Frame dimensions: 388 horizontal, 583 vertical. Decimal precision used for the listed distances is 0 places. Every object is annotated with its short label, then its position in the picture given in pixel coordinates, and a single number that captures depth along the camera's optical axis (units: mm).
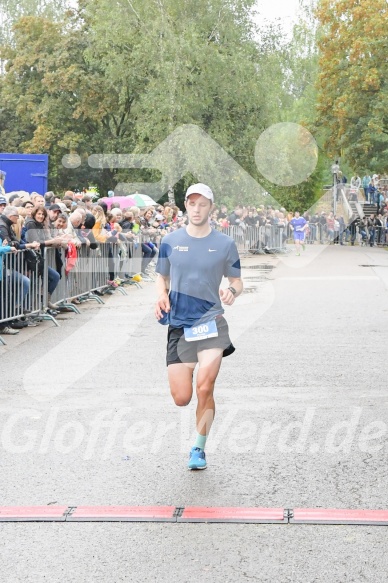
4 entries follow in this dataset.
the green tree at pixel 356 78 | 47281
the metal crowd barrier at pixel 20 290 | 13359
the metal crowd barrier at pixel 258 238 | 39000
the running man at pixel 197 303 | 6539
